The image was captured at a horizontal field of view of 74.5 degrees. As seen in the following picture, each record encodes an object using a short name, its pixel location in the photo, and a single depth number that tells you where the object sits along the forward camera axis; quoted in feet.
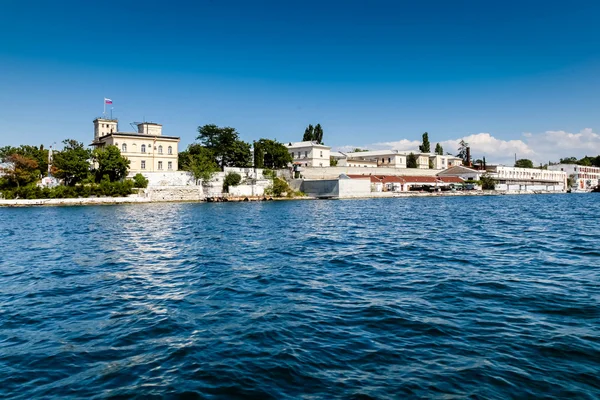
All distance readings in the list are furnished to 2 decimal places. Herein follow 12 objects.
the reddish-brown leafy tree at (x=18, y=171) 182.19
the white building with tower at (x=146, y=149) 208.23
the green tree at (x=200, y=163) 213.05
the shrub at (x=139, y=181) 195.58
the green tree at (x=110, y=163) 190.07
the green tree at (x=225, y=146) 247.70
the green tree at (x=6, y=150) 254.51
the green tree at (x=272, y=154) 256.93
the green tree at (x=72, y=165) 187.83
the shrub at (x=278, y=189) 234.38
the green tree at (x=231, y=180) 222.48
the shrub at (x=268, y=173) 236.63
